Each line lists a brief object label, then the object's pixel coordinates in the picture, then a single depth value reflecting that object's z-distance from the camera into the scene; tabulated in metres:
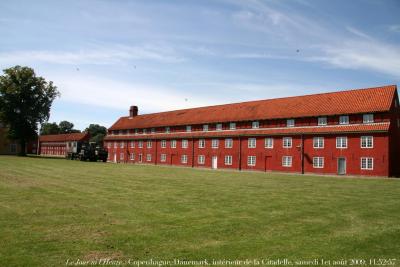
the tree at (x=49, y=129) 139.12
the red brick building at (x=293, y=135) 35.12
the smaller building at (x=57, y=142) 99.69
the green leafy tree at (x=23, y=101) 62.56
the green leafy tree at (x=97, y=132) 123.31
